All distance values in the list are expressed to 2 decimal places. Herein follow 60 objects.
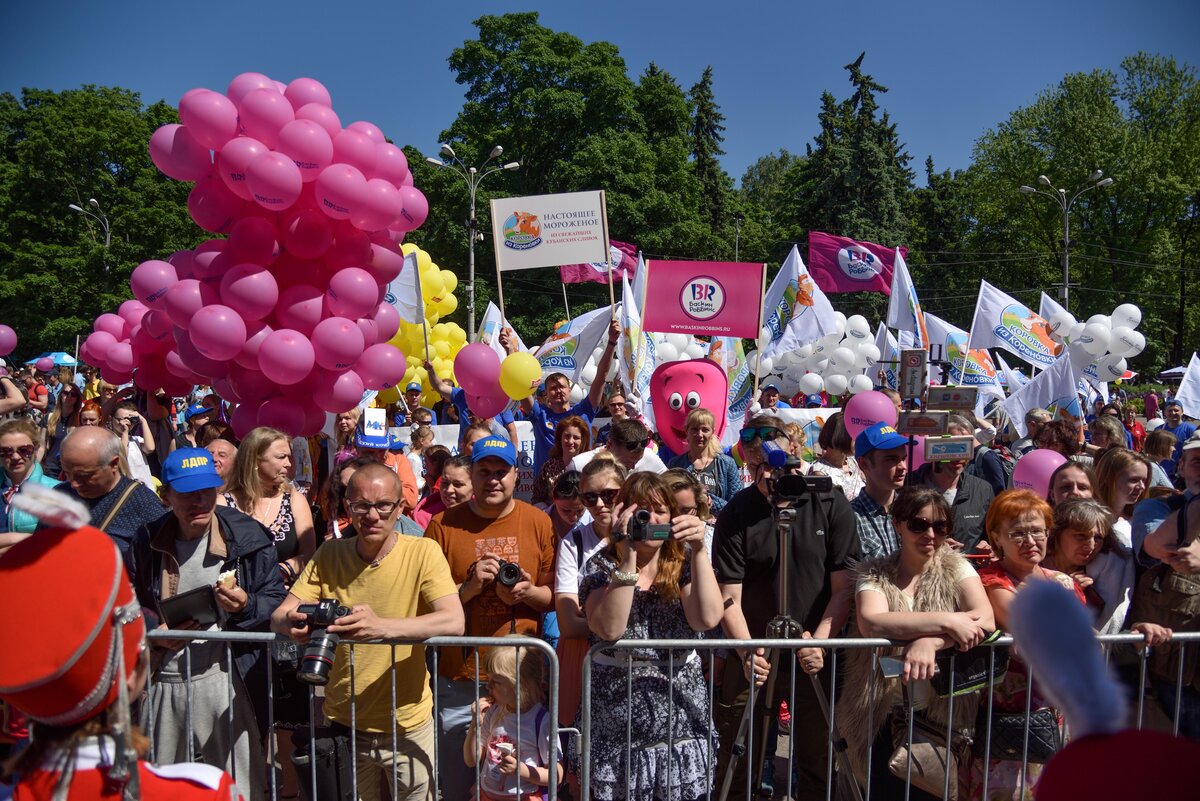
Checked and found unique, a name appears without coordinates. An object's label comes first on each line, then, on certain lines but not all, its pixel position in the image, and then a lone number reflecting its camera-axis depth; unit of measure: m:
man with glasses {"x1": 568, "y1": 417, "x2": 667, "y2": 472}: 5.33
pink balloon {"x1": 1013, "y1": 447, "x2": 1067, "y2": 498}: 5.43
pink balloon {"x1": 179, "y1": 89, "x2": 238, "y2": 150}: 6.45
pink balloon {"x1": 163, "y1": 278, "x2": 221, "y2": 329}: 6.72
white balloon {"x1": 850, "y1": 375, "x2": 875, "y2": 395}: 17.40
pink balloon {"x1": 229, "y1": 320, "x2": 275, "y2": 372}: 6.67
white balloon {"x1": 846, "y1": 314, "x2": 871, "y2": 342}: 18.83
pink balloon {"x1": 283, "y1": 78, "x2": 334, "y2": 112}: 6.94
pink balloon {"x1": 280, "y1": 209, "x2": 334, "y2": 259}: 6.80
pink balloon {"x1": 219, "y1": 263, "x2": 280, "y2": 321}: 6.57
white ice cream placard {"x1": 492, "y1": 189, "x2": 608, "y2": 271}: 8.66
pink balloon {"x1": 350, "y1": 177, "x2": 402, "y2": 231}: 6.65
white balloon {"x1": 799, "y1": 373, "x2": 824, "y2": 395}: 17.78
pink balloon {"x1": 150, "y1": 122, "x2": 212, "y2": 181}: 6.68
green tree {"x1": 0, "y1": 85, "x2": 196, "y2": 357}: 34.31
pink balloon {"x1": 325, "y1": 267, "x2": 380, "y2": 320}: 6.84
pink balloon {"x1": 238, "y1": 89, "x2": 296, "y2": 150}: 6.50
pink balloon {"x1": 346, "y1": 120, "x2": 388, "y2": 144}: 7.01
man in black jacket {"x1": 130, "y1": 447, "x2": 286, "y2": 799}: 3.38
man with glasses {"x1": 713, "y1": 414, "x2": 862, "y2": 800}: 3.77
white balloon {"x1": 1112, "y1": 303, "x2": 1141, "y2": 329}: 15.00
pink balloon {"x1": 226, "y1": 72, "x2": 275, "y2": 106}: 6.69
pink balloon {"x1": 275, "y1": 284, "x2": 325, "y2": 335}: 6.78
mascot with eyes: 6.86
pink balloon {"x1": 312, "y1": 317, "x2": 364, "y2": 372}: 6.76
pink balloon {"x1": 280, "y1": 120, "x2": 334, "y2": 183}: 6.47
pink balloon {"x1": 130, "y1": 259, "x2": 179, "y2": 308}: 7.27
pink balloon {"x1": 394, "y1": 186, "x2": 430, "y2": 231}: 7.24
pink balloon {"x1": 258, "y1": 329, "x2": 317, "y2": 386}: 6.55
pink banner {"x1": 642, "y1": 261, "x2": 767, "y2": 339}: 8.80
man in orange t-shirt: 3.85
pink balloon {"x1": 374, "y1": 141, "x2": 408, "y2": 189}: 6.98
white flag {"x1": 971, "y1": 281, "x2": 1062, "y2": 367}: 11.53
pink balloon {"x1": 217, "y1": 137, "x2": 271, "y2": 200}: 6.38
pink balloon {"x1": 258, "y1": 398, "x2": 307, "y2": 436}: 6.74
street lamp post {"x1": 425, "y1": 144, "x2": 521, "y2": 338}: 26.20
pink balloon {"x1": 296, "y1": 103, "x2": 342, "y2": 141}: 6.77
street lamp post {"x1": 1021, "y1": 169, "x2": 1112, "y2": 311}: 28.64
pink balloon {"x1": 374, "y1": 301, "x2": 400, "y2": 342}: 7.76
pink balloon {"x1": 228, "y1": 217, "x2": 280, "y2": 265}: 6.77
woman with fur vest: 3.20
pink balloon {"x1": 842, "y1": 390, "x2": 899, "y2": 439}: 5.89
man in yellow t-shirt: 3.39
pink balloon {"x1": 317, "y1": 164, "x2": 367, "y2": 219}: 6.49
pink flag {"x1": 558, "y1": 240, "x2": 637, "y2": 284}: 21.08
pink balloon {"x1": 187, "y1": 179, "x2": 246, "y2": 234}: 6.80
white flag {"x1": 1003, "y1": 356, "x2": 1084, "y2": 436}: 10.38
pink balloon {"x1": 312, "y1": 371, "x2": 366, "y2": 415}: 6.93
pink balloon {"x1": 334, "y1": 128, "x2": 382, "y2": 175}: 6.75
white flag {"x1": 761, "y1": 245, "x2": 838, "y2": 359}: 15.45
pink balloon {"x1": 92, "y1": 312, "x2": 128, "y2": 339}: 9.38
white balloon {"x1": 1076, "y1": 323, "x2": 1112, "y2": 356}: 14.80
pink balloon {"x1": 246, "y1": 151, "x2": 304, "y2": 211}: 6.34
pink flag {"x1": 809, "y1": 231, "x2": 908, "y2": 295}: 19.42
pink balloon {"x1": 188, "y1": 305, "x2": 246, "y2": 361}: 6.49
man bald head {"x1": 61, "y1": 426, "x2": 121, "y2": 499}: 3.93
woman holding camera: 3.27
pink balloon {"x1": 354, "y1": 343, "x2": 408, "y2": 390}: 7.35
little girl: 3.42
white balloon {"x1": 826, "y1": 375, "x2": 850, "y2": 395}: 17.52
